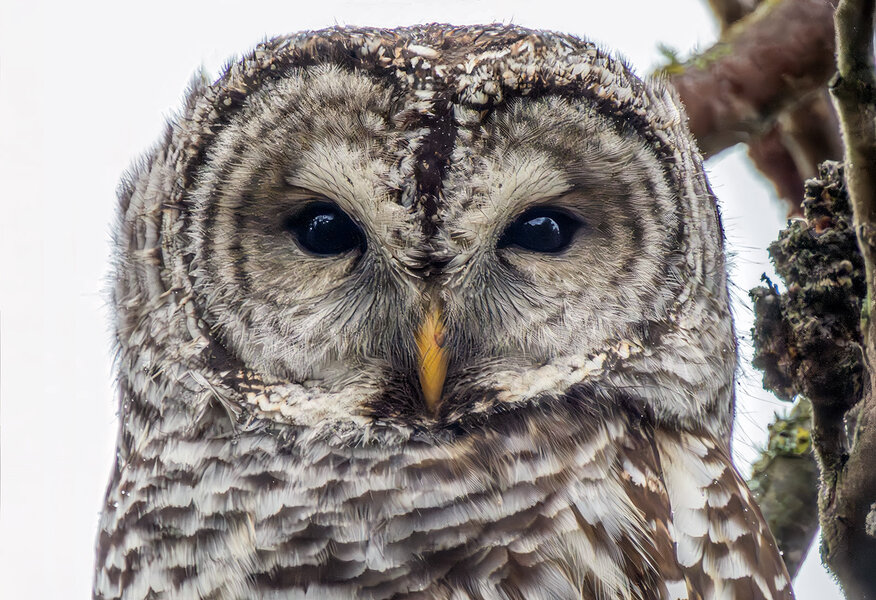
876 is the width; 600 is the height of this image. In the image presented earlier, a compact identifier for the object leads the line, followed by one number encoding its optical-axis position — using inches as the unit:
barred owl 160.4
